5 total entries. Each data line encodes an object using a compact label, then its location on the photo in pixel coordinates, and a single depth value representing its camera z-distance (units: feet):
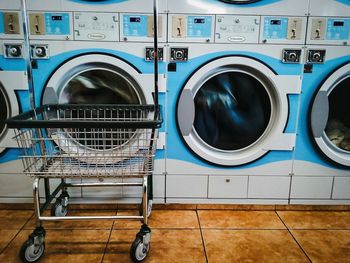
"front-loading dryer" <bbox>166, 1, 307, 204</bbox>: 6.49
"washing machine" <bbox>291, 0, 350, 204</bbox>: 6.57
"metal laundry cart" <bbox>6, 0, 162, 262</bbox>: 4.63
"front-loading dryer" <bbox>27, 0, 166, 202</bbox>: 6.30
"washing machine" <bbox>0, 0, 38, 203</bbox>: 6.29
